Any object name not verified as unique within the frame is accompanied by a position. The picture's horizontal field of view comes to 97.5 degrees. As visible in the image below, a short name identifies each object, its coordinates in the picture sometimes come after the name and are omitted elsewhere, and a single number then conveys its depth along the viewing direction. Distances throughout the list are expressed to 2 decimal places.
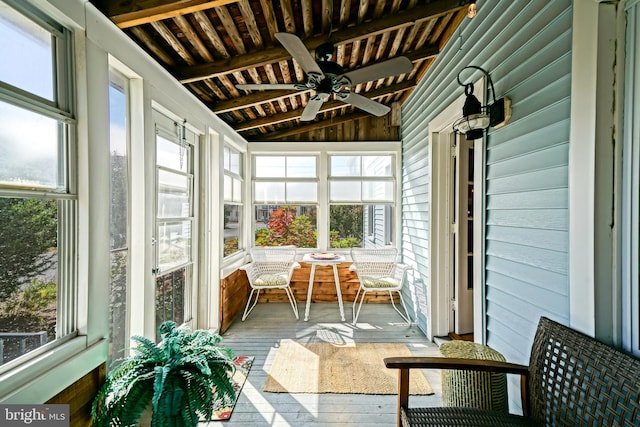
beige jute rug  2.24
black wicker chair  0.98
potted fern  1.37
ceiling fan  1.88
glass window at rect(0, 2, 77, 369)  1.15
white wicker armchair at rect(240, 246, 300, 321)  4.08
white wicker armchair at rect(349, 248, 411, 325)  3.52
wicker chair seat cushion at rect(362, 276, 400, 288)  3.50
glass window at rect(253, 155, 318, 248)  4.51
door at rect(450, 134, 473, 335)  2.94
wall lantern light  1.75
